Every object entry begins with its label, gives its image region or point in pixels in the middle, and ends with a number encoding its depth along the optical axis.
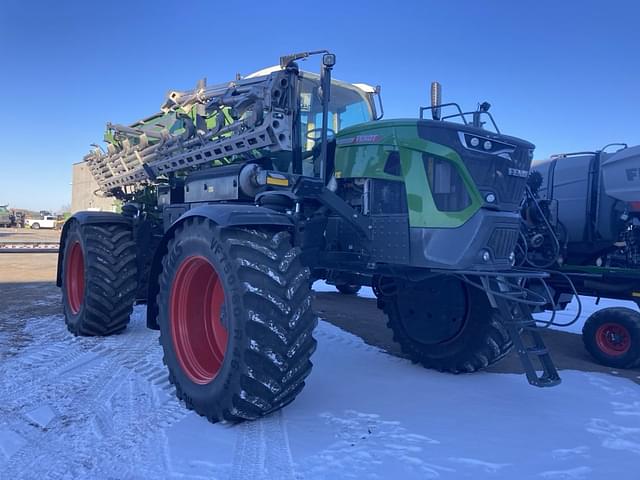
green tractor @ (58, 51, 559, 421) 3.33
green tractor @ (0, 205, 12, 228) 46.42
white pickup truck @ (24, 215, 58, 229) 52.19
